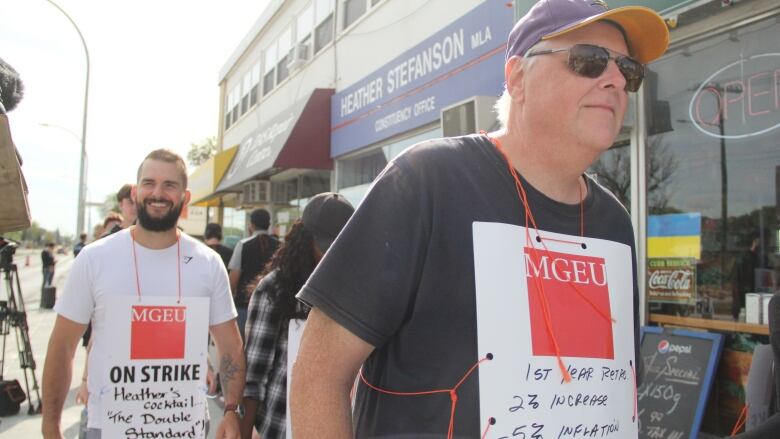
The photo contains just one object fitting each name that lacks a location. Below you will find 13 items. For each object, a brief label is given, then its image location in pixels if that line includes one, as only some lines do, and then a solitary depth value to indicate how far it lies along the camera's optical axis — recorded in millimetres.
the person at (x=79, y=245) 15570
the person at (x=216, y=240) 7648
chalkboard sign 3965
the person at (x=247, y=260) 6250
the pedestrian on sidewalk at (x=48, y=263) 18828
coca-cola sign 4324
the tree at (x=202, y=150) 46844
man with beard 2703
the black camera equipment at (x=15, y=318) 6387
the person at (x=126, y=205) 5223
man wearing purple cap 1309
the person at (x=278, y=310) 2965
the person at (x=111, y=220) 7409
